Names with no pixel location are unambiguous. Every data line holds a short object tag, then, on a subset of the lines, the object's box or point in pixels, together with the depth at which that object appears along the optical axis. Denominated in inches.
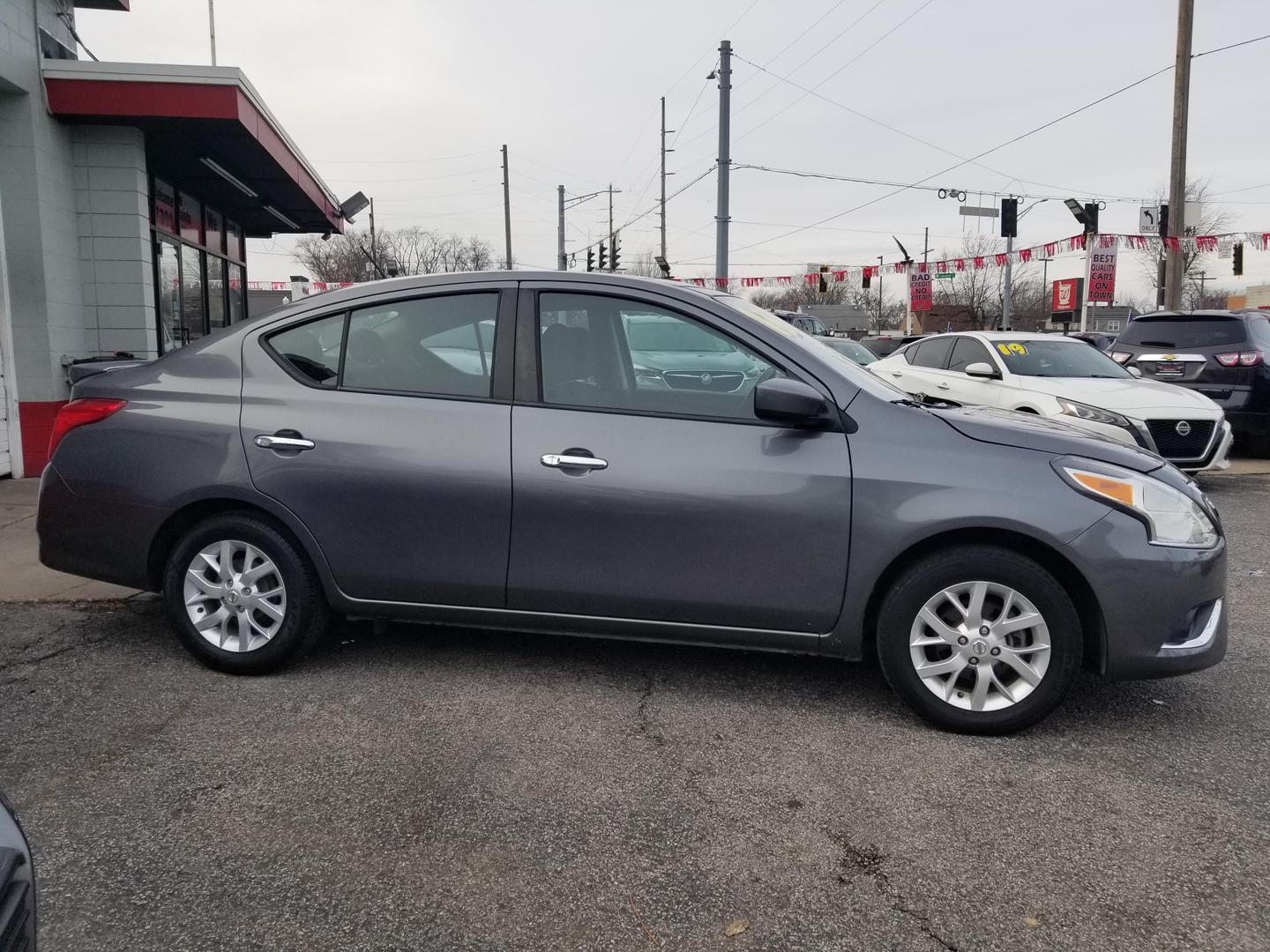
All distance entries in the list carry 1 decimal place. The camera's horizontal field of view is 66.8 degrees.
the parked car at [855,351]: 603.3
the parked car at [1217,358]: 398.6
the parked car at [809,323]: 1016.9
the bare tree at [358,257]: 2260.1
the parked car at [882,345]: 864.3
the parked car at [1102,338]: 769.9
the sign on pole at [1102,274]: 834.8
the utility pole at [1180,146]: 645.3
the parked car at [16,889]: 61.1
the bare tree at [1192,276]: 2431.3
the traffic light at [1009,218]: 887.7
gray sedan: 135.8
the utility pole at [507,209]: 1875.0
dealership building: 336.8
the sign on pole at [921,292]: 1234.0
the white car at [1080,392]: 331.6
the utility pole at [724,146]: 735.7
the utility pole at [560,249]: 1633.9
